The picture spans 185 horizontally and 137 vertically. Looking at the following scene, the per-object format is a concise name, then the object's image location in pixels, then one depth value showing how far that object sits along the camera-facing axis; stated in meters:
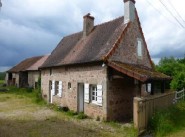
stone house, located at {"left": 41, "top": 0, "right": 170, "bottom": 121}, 8.22
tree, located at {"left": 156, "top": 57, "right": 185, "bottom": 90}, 13.81
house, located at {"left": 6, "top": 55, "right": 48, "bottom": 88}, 21.25
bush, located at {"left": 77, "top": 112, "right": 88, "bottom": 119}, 8.86
